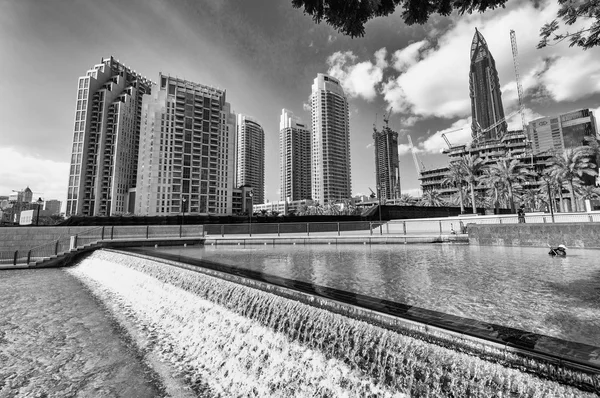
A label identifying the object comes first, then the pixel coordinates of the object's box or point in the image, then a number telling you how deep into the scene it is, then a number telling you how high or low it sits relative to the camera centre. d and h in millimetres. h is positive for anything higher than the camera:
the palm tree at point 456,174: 44625 +7607
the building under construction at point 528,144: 102188 +31820
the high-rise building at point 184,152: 112500 +32182
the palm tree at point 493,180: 41719 +6038
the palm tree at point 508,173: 38750 +6559
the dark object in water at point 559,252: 11414 -1474
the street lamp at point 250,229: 26731 -528
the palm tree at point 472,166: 40812 +7846
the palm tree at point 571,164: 35094 +6913
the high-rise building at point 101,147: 118938 +36037
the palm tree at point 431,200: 81812 +6142
